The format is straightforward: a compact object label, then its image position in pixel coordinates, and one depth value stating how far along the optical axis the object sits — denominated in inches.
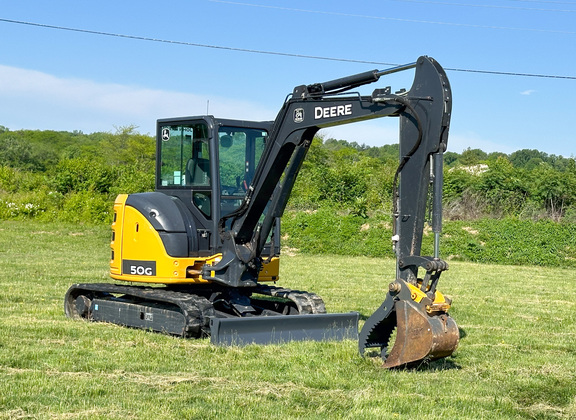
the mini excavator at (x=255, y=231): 314.7
